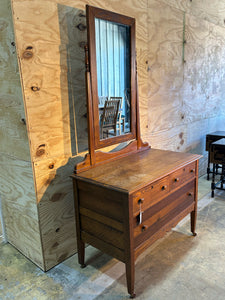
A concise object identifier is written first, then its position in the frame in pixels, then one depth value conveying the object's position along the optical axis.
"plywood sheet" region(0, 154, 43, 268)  1.75
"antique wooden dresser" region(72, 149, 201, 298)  1.47
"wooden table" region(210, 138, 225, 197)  2.84
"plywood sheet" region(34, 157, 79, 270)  1.73
